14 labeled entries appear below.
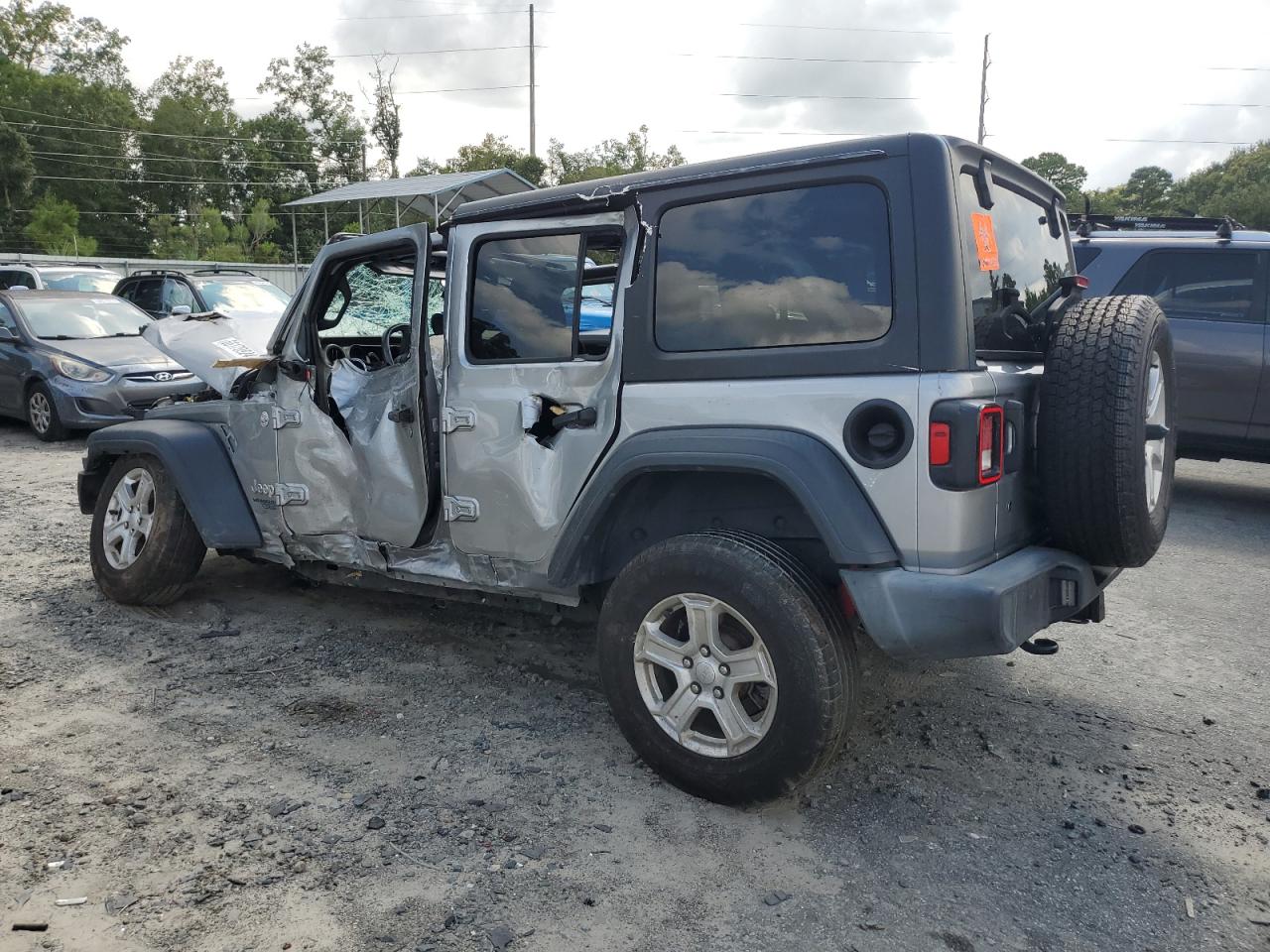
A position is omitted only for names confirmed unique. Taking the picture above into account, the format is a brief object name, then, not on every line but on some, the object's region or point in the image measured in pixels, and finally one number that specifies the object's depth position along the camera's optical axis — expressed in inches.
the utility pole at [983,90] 1624.0
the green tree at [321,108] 2348.7
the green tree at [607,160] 1873.8
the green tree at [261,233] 1952.5
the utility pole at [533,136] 1505.9
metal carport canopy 573.0
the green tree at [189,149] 2284.7
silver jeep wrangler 106.6
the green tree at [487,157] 1706.4
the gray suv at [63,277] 556.4
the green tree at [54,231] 1657.2
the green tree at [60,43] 2311.8
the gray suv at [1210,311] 267.6
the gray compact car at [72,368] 390.0
